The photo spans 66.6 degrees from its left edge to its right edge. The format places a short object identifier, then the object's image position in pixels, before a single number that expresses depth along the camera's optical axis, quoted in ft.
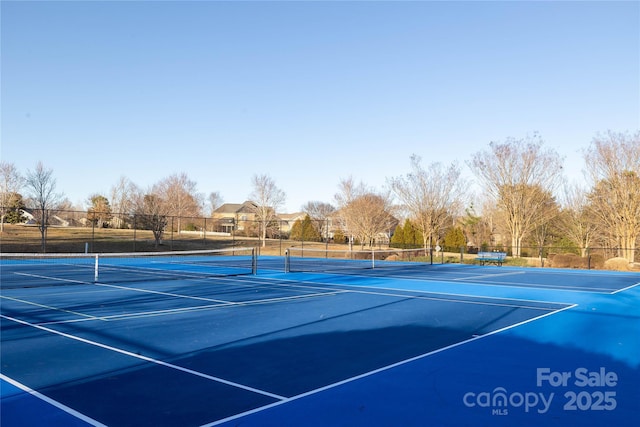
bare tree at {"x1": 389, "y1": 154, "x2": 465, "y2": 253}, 135.85
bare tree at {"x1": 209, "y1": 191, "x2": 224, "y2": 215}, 324.80
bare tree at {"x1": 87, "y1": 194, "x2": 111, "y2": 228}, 212.33
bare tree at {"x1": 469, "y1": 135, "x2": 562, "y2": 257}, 125.90
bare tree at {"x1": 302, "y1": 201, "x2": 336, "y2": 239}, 278.46
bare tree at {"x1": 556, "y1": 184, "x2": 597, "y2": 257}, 135.13
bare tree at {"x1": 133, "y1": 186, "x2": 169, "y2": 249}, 133.08
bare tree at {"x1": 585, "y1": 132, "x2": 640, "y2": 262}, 111.34
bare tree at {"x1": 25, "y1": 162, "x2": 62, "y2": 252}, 116.98
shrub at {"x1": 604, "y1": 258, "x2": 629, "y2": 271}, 96.12
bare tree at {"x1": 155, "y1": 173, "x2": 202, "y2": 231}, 203.62
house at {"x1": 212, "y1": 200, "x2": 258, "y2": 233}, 314.96
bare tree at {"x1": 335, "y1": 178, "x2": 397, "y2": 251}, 149.59
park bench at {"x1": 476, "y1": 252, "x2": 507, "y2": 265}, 102.01
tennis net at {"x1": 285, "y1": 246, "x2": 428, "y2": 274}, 89.15
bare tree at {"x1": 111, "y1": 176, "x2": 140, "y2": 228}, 226.95
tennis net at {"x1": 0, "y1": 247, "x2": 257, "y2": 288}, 61.05
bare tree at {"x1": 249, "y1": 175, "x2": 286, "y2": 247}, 182.19
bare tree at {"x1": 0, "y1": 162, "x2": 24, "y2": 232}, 147.84
